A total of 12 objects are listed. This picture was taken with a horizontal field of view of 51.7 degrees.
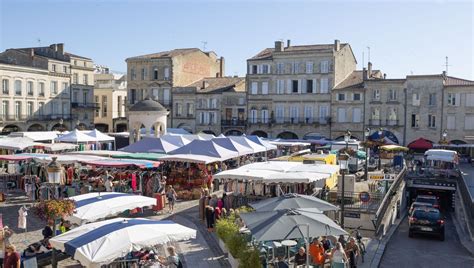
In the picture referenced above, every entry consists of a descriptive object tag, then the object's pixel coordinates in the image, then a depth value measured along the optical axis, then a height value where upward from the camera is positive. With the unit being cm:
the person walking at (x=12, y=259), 1095 -331
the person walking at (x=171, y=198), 1922 -336
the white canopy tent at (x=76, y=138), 3247 -172
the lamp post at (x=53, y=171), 1534 -188
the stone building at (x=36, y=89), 4959 +247
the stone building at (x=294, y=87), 4969 +291
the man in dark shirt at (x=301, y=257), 1214 -355
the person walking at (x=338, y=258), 1166 -342
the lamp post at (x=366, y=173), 2850 -337
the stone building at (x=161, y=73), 5578 +469
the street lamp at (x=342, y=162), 1609 -223
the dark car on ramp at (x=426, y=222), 2102 -456
